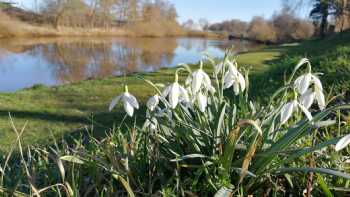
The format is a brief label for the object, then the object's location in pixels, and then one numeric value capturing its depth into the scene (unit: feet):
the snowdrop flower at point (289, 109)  0.89
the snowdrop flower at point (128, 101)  0.95
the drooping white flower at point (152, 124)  1.13
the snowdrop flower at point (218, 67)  1.09
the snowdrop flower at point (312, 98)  0.94
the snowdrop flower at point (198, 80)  0.95
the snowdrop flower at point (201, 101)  0.99
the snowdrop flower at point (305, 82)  0.92
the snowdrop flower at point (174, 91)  0.93
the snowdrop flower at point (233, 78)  1.01
